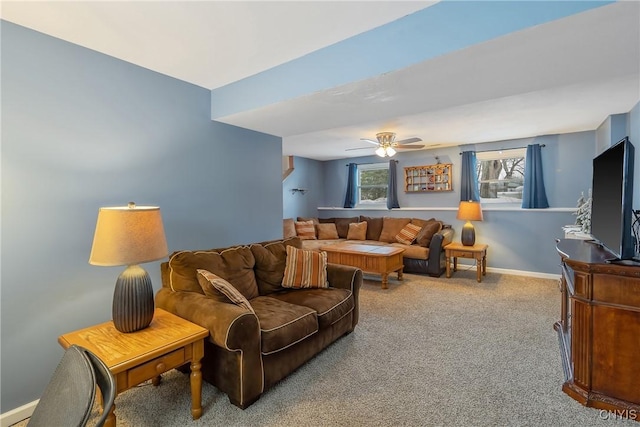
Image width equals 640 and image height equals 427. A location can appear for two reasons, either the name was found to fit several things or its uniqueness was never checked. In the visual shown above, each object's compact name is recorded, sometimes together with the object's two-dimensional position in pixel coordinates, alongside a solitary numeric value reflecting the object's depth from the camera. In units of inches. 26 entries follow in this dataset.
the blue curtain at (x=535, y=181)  190.9
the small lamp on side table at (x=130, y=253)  67.3
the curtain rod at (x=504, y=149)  197.3
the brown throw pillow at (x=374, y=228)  244.2
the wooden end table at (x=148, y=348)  59.9
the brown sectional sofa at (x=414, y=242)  198.4
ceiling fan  173.5
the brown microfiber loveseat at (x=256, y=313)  73.0
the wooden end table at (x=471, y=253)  185.8
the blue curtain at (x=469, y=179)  214.8
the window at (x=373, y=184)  270.5
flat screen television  69.2
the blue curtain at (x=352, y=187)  277.0
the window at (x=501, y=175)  207.0
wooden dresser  69.9
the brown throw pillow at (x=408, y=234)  216.2
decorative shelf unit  228.8
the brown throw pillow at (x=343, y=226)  258.4
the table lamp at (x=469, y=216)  197.8
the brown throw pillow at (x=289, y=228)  241.5
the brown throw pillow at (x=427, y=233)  205.2
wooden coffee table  174.4
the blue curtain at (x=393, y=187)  252.1
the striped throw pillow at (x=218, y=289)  81.1
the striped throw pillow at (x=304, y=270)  111.7
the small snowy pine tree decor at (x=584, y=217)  134.9
